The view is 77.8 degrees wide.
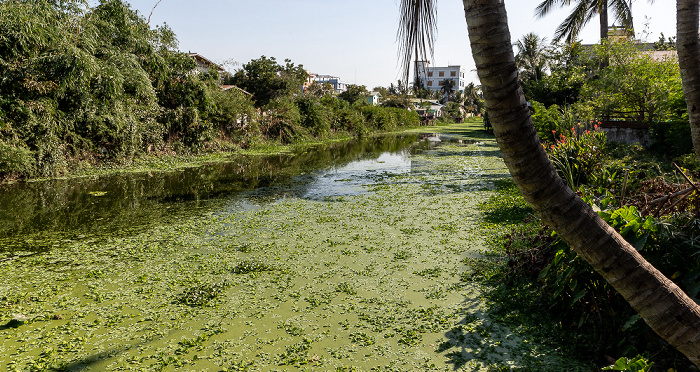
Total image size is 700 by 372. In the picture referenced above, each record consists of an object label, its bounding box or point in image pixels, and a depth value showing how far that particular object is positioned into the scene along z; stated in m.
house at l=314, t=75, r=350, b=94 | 91.75
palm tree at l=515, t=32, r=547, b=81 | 28.20
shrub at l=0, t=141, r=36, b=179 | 8.88
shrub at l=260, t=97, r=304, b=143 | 21.16
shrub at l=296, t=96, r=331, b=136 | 24.33
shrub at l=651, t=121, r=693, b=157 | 8.75
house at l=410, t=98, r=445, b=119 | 53.12
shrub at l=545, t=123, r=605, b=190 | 7.80
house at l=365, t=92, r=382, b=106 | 58.66
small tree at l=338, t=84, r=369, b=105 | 43.19
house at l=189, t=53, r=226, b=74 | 27.46
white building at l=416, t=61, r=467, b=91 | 89.49
